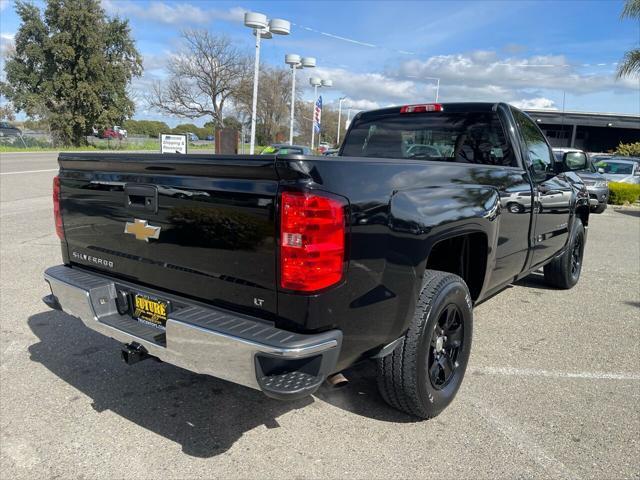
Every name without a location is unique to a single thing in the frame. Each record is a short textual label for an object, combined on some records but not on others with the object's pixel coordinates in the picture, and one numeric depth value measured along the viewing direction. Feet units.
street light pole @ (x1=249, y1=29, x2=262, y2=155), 63.62
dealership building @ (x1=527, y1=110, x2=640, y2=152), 175.11
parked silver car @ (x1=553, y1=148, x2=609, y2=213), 44.79
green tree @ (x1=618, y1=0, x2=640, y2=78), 58.03
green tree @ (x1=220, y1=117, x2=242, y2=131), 182.09
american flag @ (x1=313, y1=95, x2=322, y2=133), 95.61
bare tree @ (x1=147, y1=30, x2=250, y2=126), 150.00
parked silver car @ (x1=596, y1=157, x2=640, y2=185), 60.39
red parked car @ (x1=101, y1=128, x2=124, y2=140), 154.61
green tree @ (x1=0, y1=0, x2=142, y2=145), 132.46
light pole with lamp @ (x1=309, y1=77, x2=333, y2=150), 108.17
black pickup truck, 7.19
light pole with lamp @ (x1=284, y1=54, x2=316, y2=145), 83.35
